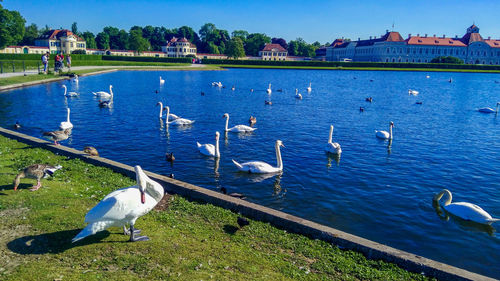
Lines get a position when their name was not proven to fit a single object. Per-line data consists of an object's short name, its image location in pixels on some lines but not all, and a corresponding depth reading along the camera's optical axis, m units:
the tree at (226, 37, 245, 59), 142.62
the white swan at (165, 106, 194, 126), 23.43
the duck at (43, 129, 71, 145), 14.61
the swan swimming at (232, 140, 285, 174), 14.03
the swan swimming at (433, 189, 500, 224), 10.35
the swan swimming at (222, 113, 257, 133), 21.65
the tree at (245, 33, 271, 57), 196.62
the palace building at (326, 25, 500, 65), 179.62
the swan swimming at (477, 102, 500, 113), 33.44
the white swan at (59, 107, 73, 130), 20.22
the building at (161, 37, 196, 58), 173.38
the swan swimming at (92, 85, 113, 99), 33.06
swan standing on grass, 6.80
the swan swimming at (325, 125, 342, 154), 17.28
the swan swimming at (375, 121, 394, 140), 21.06
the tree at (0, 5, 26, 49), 82.38
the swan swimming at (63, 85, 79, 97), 34.33
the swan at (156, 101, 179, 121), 24.96
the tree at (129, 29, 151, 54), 145.21
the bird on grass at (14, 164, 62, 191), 9.88
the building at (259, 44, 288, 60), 189.75
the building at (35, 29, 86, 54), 150.00
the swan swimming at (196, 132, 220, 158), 16.16
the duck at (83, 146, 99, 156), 14.25
